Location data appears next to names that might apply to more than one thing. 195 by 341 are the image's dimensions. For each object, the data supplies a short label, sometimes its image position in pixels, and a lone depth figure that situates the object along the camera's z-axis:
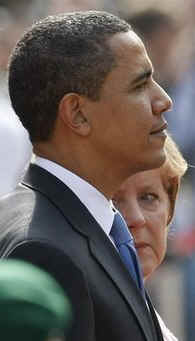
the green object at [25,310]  4.99
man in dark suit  7.51
